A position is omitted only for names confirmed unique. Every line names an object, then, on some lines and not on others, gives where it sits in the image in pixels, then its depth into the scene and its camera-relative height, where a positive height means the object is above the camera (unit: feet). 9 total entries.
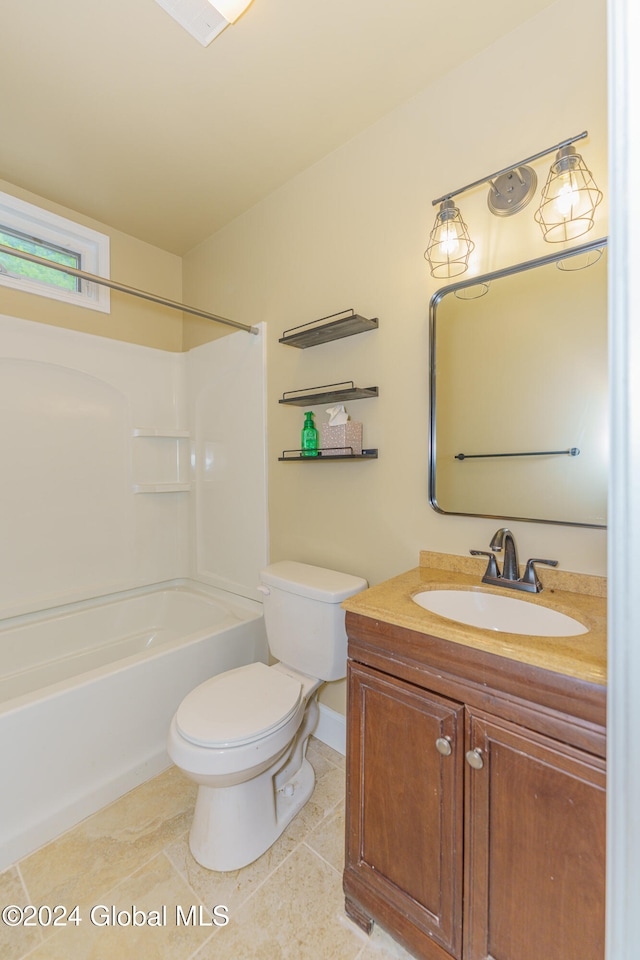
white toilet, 4.00 -2.63
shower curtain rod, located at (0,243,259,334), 4.64 +2.58
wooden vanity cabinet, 2.44 -2.34
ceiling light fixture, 3.82 +4.54
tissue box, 5.36 +0.49
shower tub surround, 4.93 -1.28
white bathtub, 4.41 -2.99
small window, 6.52 +4.01
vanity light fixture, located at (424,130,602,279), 3.59 +2.62
